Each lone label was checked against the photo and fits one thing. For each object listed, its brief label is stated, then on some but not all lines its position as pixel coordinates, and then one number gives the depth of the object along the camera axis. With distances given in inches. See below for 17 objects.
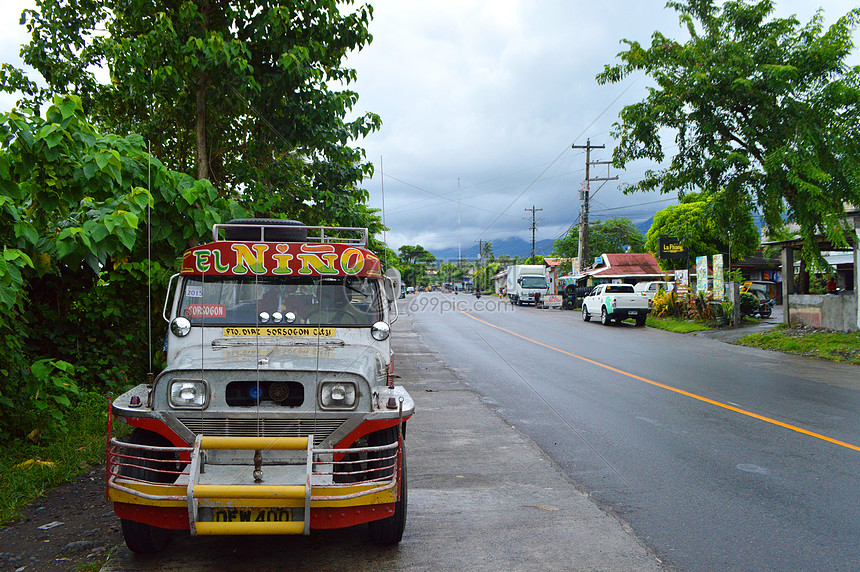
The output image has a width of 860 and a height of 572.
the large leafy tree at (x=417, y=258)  5065.5
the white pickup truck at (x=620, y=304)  1054.4
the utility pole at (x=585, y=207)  1793.8
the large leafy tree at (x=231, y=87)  379.2
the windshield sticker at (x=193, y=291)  218.8
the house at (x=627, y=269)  1878.4
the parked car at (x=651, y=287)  1221.1
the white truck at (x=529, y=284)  1977.1
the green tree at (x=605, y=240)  2940.5
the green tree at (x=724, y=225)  700.7
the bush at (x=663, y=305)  1129.9
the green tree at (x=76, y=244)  213.2
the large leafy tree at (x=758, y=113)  606.9
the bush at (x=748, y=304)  995.9
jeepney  141.9
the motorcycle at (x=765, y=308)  1081.4
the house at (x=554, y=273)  2255.0
